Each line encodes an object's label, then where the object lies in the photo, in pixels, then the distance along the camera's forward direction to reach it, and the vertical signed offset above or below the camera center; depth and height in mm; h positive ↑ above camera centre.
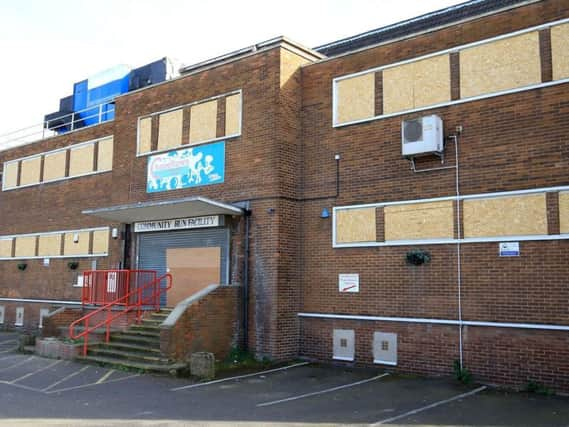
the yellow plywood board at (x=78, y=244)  20422 +1151
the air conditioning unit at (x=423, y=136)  12500 +3053
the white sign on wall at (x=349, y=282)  13719 -16
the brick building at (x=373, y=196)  11469 +1914
